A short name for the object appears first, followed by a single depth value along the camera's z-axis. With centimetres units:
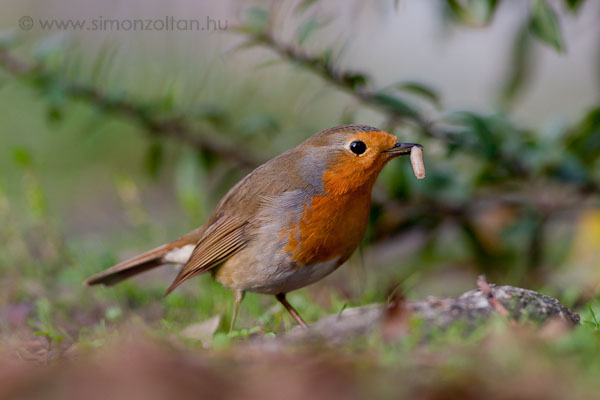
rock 500
